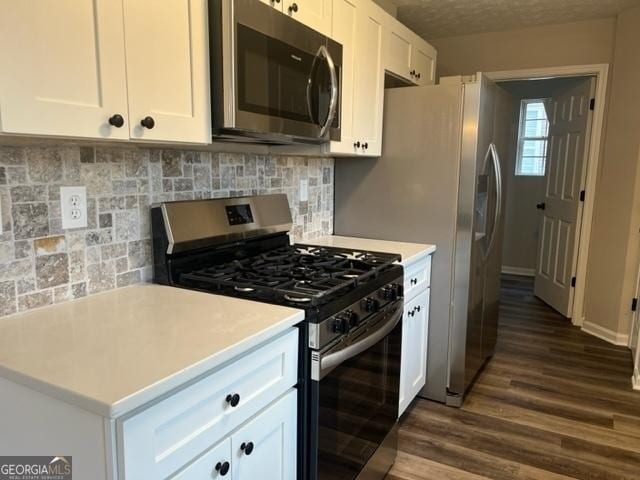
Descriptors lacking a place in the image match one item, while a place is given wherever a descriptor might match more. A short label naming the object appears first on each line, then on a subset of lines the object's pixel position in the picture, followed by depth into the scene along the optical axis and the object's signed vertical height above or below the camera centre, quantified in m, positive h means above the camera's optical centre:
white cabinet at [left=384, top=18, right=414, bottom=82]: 2.50 +0.66
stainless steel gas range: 1.38 -0.42
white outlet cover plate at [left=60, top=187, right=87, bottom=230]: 1.36 -0.12
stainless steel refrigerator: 2.40 -0.14
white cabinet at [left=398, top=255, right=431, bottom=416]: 2.24 -0.80
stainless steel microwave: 1.40 +0.31
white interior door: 3.89 -0.20
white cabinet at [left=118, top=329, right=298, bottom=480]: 0.89 -0.57
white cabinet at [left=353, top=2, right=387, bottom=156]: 2.22 +0.44
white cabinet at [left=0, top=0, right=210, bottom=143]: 0.96 +0.22
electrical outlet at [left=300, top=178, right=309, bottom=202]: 2.48 -0.12
